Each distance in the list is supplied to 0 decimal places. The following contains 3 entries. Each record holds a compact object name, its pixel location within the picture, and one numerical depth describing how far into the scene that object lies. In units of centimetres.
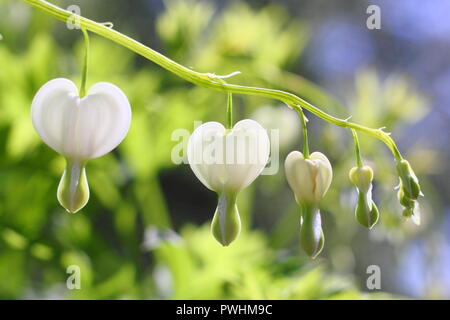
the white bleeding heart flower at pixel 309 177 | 27
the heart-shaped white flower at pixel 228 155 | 27
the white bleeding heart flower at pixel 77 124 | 26
